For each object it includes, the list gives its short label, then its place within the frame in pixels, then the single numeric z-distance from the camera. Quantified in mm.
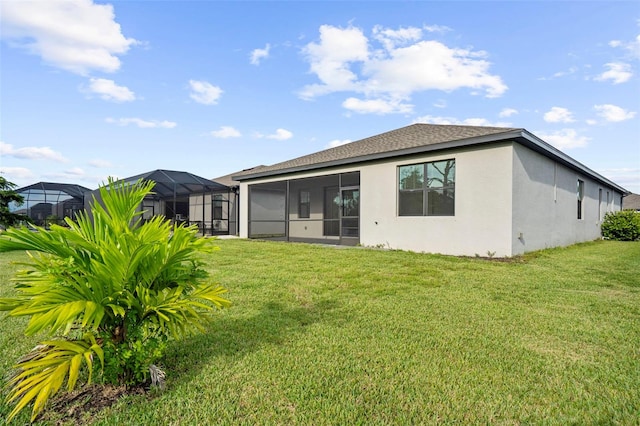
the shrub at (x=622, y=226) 16438
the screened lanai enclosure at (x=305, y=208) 13953
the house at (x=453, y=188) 8727
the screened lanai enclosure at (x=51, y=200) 20547
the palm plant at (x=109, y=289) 1708
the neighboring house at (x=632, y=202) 35159
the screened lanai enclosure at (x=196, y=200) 17016
